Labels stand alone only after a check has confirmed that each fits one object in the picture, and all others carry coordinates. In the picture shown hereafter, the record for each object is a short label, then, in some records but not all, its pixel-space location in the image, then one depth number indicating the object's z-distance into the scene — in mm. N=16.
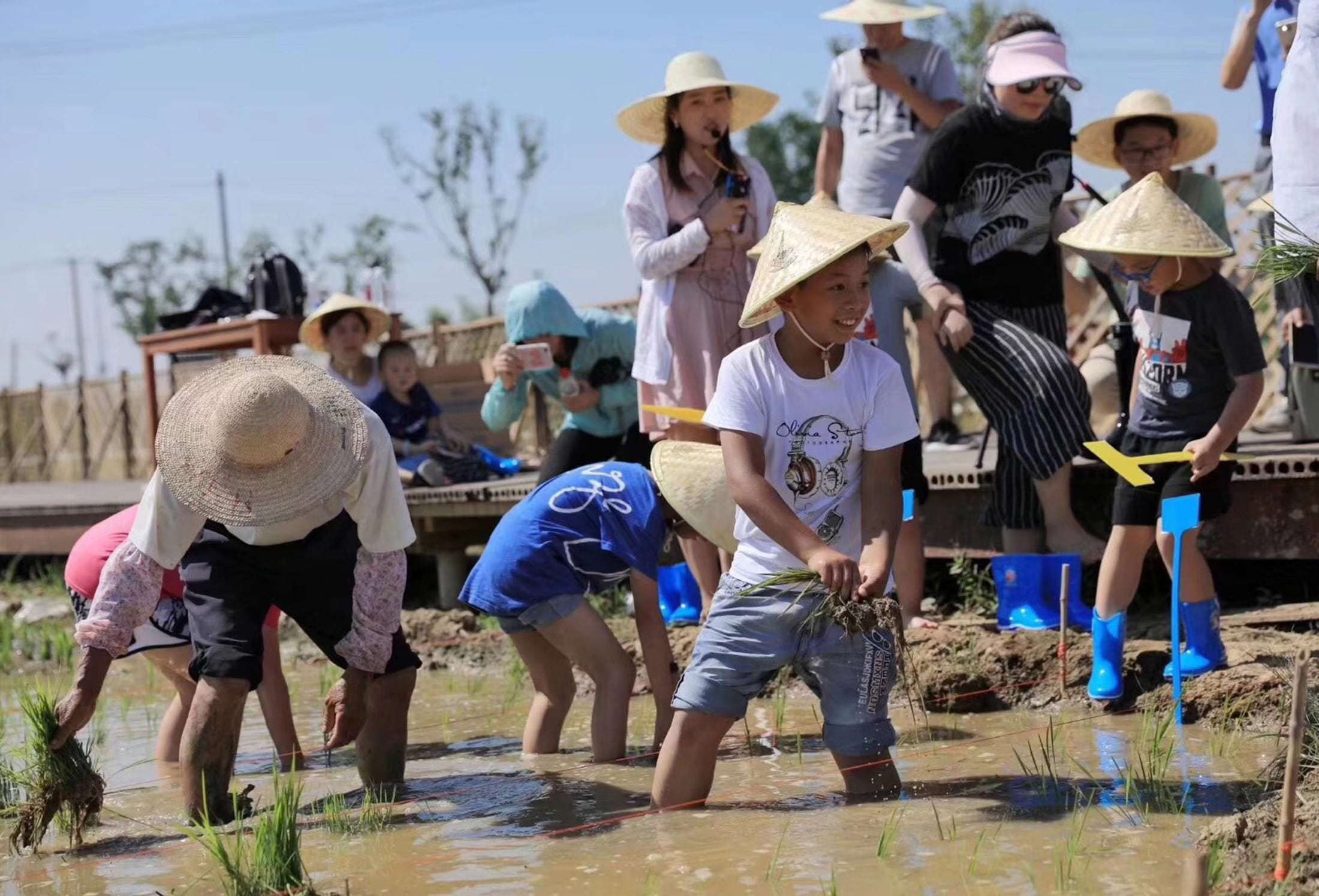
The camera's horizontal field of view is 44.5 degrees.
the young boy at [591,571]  4930
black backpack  10844
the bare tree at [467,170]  35469
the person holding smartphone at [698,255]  6074
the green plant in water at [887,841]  3600
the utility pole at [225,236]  44812
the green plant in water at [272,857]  3414
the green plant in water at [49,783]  4219
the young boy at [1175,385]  4832
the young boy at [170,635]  5273
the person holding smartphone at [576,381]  6742
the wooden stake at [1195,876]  2562
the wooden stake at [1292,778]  2783
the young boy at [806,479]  4020
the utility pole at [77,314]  69438
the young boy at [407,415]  9125
